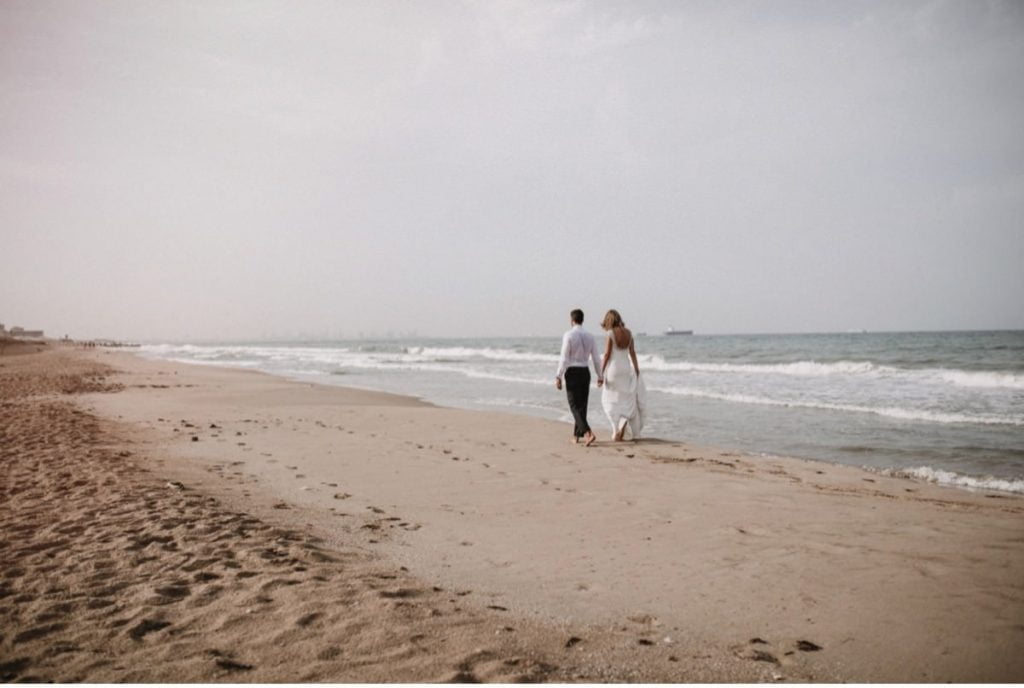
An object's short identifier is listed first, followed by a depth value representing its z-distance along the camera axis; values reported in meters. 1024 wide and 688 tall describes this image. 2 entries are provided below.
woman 10.23
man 10.25
